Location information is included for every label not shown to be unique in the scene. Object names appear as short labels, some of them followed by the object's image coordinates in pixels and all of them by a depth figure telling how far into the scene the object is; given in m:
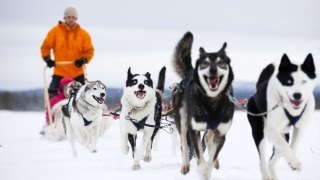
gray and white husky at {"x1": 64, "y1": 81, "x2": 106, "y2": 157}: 16.86
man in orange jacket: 19.48
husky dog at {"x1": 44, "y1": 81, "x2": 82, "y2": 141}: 20.84
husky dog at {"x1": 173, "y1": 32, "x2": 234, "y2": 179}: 9.96
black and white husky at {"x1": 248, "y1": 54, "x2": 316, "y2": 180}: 9.52
